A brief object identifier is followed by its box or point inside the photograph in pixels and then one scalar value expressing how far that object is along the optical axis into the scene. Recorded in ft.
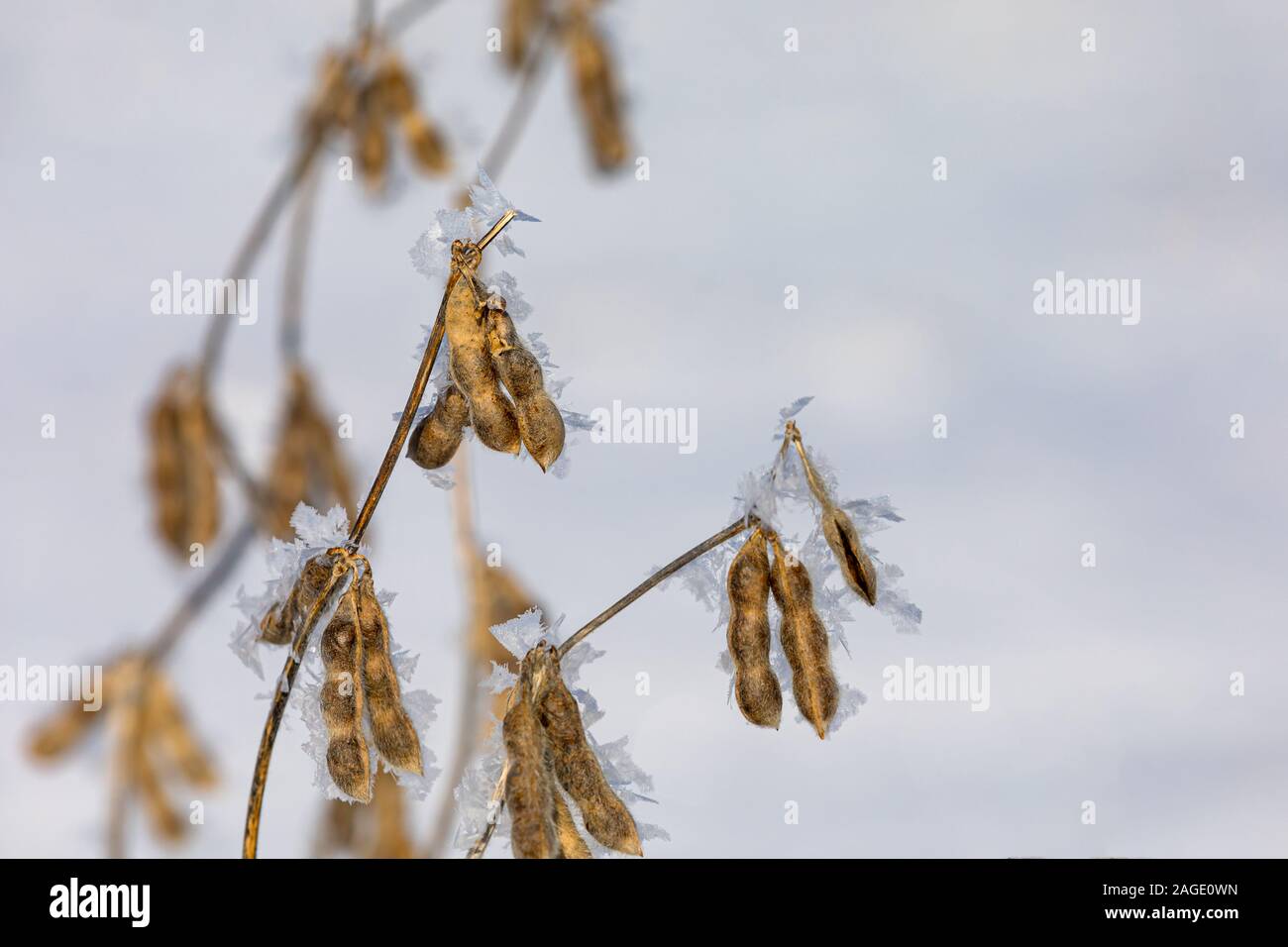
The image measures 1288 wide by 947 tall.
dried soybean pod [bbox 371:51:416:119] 4.12
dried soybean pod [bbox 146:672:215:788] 4.03
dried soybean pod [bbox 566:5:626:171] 3.88
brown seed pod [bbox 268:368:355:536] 4.15
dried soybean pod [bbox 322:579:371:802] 2.70
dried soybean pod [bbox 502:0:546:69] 4.18
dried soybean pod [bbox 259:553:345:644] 2.71
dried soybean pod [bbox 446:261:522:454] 2.73
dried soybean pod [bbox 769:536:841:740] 2.74
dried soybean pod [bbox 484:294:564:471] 2.72
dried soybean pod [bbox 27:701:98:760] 4.08
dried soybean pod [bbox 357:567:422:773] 2.70
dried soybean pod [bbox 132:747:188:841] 4.03
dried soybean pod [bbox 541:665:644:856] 2.67
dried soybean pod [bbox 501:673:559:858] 2.62
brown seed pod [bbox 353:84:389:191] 4.14
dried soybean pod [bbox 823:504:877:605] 2.71
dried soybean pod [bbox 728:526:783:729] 2.74
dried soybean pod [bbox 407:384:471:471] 2.77
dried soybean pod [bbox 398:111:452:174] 4.16
